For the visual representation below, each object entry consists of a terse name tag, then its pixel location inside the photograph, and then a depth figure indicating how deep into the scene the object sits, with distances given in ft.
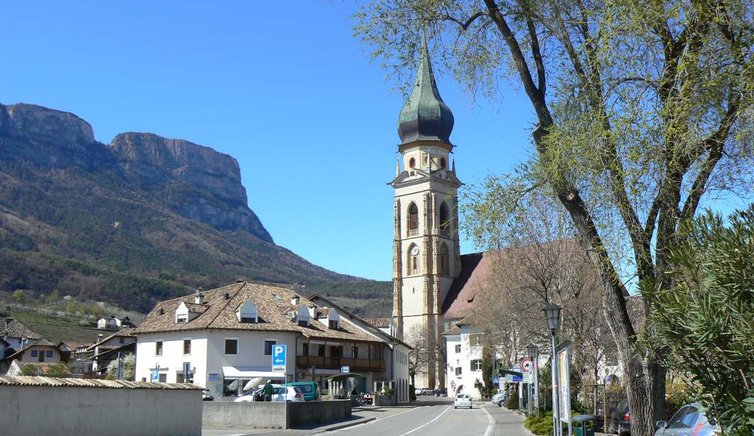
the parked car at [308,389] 142.31
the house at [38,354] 273.54
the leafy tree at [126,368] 207.72
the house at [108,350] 230.48
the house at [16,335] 291.99
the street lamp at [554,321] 62.78
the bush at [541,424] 90.06
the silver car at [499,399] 220.25
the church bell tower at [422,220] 353.51
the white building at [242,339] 167.22
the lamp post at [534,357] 97.88
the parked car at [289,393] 126.93
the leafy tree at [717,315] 25.88
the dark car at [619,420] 84.53
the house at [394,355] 220.23
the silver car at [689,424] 42.86
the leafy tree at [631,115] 32.37
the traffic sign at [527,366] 100.53
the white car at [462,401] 196.24
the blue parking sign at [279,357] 93.91
